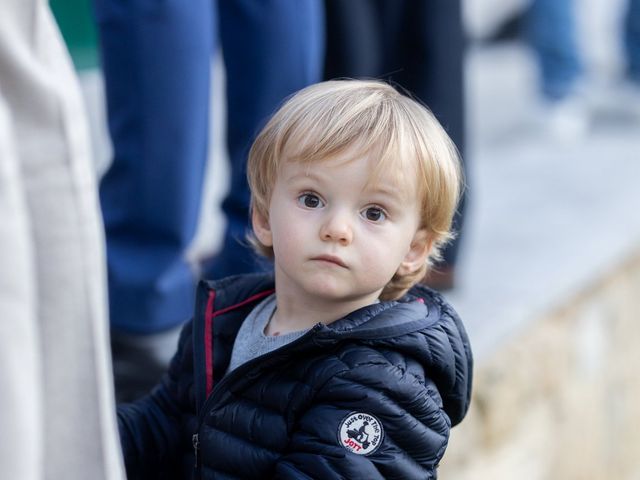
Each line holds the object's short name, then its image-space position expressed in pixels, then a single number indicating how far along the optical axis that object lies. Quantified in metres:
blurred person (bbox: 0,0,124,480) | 2.33
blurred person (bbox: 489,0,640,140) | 6.23
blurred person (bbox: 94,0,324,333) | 2.91
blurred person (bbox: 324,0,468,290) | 3.29
